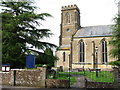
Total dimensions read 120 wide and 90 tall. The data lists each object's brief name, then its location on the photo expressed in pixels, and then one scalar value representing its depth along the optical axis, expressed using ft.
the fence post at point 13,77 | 40.12
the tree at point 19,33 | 43.65
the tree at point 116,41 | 55.11
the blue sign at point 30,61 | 41.81
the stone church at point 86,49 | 130.82
